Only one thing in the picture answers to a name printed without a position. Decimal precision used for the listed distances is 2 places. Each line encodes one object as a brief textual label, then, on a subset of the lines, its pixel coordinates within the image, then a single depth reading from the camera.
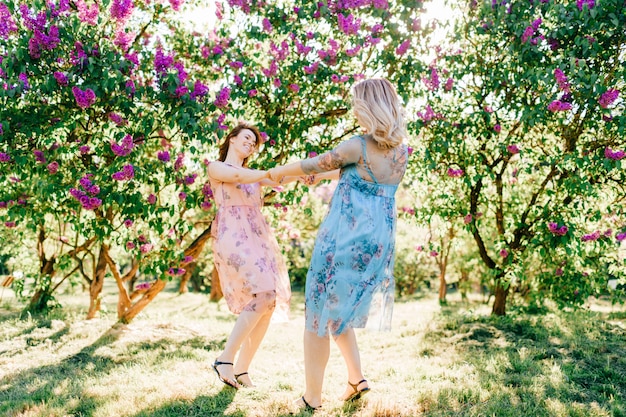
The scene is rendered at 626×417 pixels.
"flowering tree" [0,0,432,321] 4.50
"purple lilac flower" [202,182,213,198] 5.38
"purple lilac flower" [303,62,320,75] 5.54
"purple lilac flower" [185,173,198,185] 5.24
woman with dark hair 3.80
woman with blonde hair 3.20
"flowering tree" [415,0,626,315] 4.95
